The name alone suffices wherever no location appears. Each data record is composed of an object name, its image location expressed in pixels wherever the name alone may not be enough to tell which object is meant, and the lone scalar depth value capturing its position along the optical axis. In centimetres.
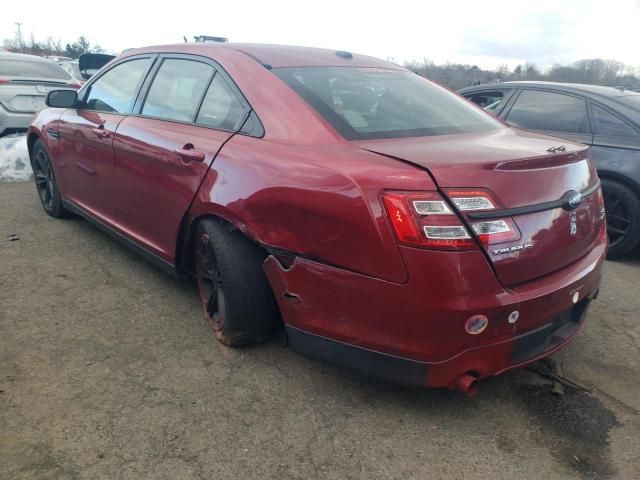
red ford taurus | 208
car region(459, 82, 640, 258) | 451
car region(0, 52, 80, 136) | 717
